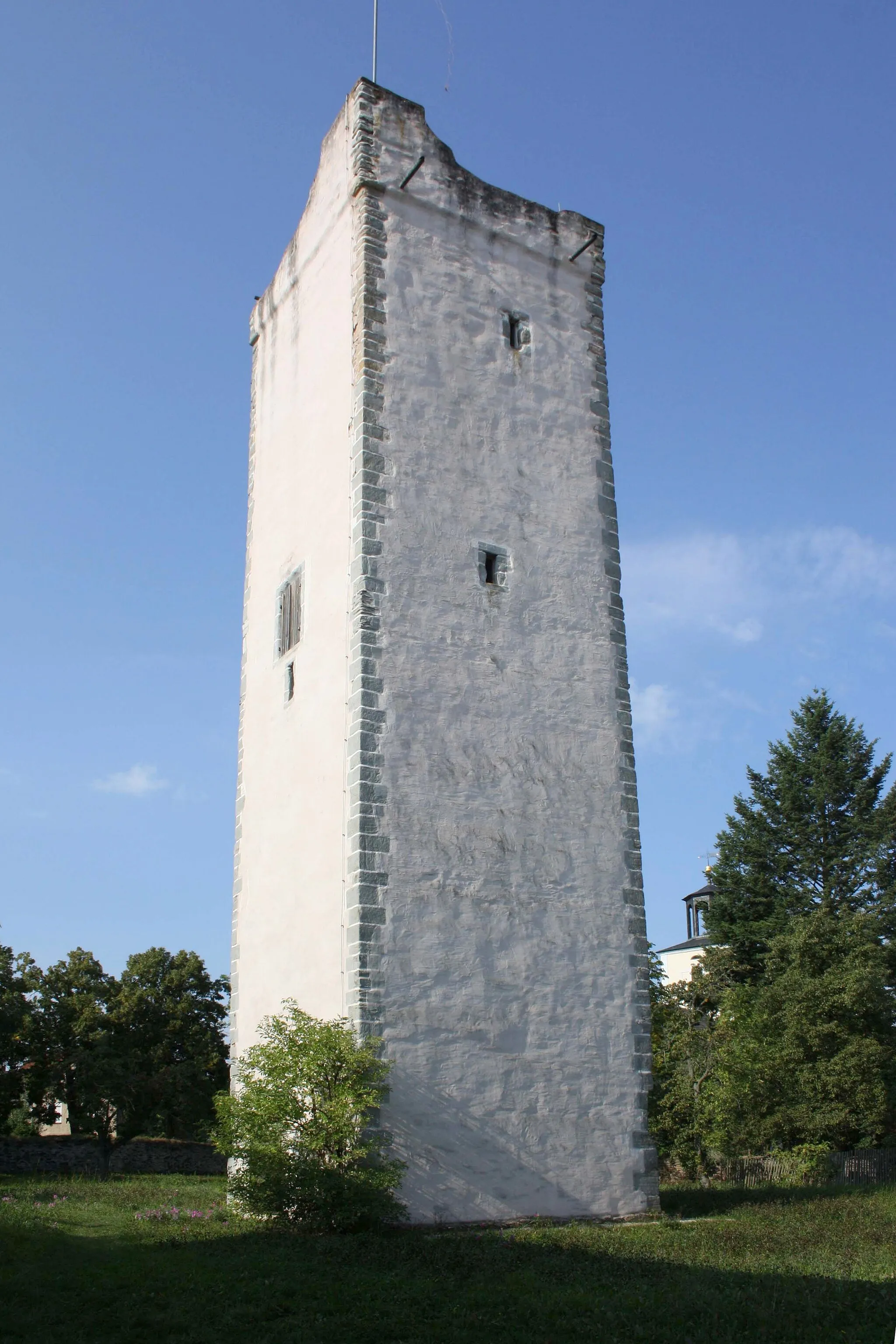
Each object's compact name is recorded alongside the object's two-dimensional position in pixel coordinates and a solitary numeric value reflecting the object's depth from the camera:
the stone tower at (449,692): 12.36
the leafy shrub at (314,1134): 10.59
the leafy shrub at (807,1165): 20.98
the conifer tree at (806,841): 35.18
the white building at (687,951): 60.28
